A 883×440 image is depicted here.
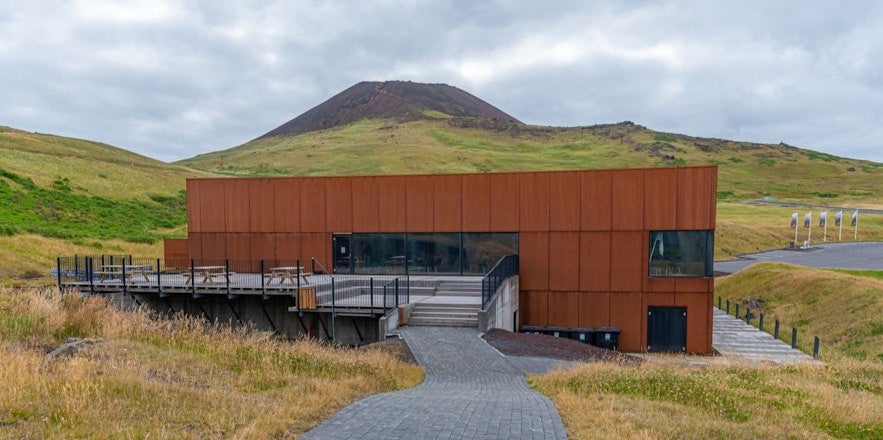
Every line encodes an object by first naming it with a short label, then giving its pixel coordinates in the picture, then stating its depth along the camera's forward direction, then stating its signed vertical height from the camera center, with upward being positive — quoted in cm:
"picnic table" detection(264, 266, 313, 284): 1955 -298
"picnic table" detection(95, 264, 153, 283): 2034 -304
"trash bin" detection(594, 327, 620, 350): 2112 -565
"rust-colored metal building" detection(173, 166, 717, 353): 2078 -142
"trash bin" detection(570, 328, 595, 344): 2136 -558
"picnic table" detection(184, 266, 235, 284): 1989 -313
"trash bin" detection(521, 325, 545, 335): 2136 -537
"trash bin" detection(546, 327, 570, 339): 2130 -545
